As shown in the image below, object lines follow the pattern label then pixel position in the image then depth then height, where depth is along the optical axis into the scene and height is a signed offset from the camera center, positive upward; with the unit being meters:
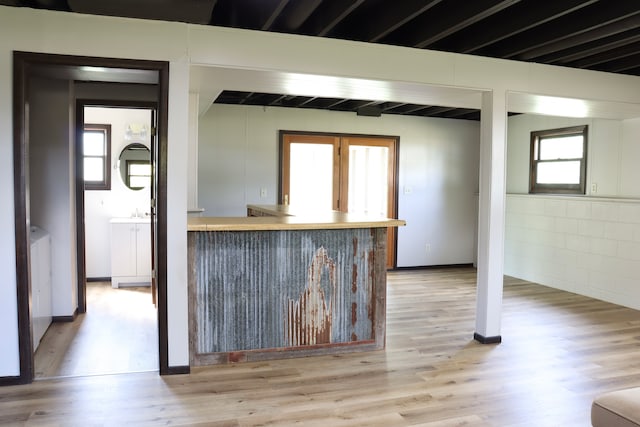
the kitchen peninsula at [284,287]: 3.41 -0.71
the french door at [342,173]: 6.84 +0.21
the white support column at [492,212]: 3.97 -0.18
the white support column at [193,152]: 4.27 +0.31
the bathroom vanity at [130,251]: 5.89 -0.78
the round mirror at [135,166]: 6.28 +0.25
